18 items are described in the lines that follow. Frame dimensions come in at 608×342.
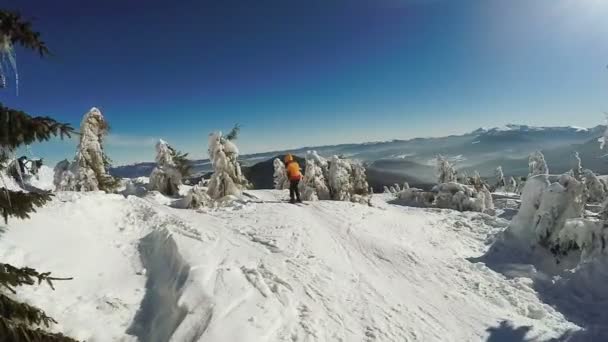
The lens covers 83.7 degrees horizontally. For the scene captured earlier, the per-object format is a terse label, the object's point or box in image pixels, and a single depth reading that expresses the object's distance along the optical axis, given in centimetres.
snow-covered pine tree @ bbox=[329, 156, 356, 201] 2448
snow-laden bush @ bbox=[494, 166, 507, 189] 6791
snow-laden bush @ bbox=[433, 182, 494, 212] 2575
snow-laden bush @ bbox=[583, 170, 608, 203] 2395
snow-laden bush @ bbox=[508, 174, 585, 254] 1320
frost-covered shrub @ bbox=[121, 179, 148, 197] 2095
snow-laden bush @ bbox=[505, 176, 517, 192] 7112
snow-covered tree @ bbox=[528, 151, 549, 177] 4606
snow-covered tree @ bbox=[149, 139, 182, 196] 2152
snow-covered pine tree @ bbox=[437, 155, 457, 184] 4684
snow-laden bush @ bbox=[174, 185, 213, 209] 1773
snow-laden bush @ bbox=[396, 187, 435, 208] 2993
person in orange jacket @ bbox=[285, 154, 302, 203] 1830
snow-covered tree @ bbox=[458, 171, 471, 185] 4868
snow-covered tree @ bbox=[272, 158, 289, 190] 3606
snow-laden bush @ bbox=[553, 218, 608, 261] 1023
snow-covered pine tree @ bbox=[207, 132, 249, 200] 2080
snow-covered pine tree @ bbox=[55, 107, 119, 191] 2002
